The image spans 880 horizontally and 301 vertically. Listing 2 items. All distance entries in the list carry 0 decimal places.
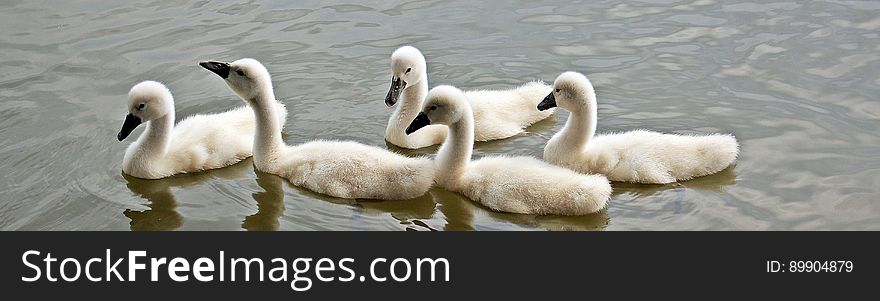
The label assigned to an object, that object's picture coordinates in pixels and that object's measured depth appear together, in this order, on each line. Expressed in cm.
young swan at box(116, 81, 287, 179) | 770
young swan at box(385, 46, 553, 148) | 817
